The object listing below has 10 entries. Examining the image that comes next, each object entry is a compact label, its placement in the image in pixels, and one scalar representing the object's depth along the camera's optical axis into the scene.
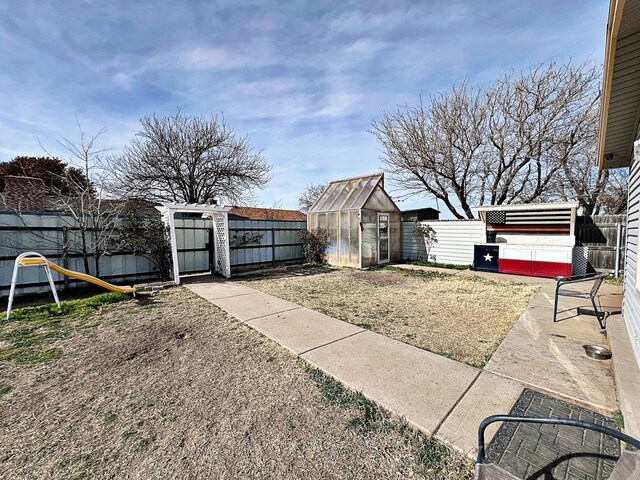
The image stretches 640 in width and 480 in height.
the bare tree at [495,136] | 11.19
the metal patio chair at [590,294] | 3.88
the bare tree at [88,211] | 6.98
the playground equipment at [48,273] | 4.76
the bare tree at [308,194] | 32.84
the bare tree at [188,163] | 11.96
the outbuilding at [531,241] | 8.09
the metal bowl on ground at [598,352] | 3.04
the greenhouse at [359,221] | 10.20
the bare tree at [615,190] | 12.85
